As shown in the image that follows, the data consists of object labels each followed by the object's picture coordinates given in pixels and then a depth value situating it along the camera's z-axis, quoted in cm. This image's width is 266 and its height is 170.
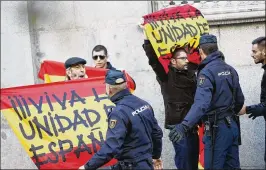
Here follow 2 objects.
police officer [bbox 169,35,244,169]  711
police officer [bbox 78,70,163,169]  604
